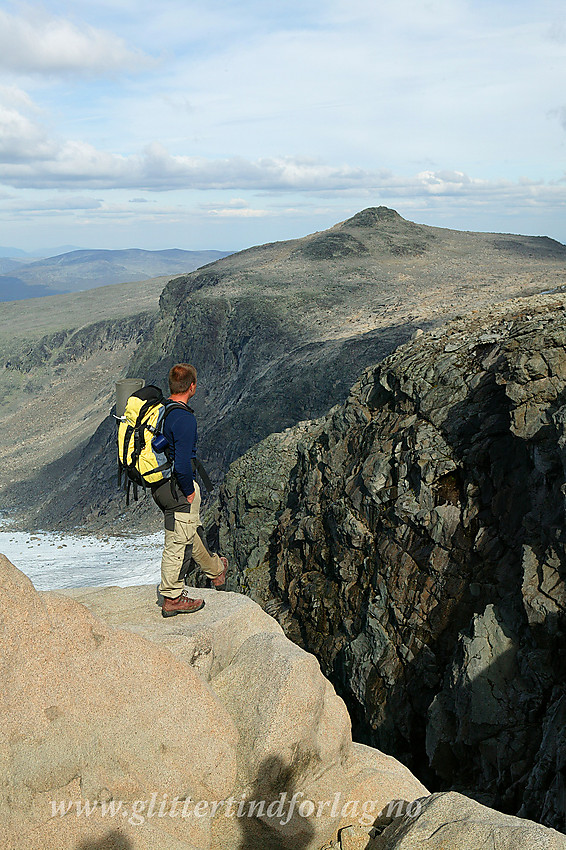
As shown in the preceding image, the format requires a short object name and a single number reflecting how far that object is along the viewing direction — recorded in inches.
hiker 351.3
